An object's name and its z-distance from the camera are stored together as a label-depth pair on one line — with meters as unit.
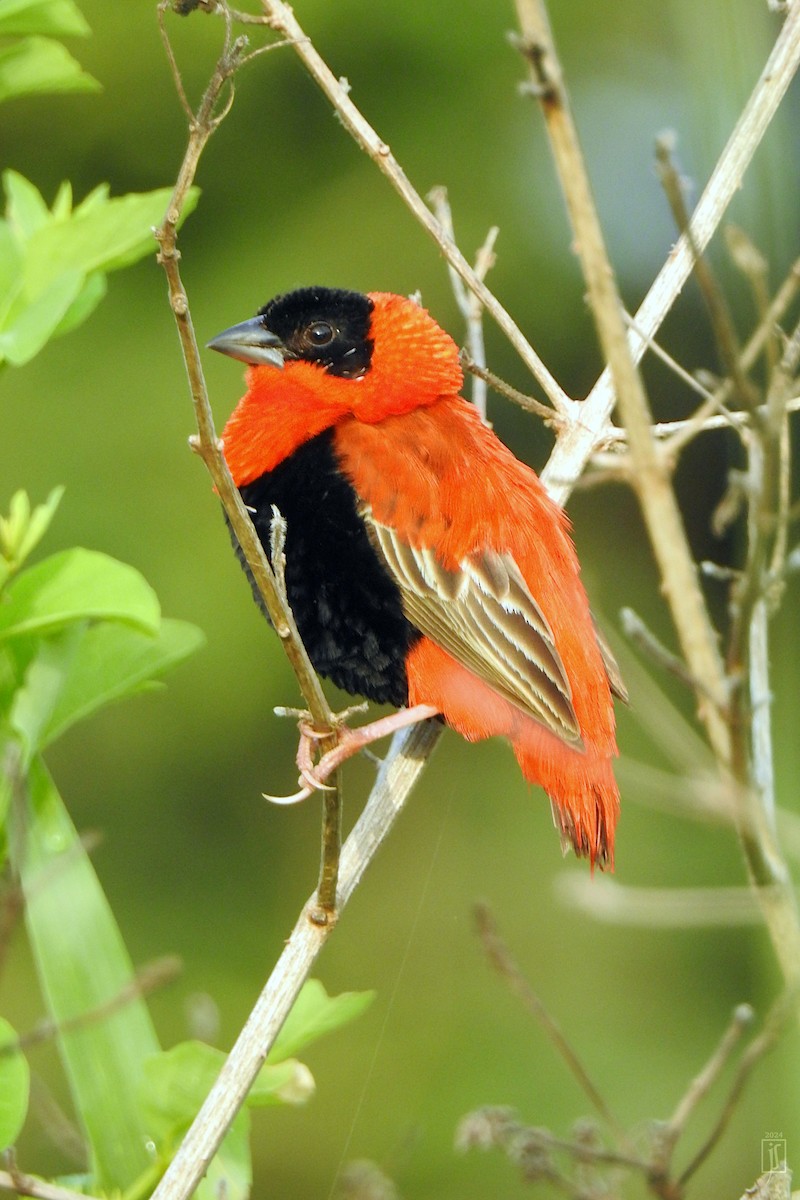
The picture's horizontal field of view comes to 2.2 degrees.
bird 3.12
